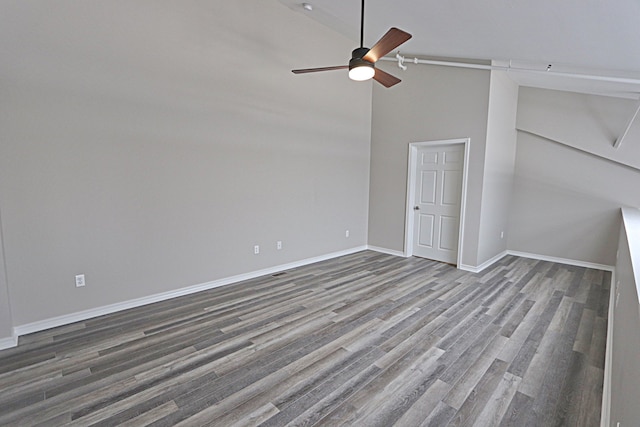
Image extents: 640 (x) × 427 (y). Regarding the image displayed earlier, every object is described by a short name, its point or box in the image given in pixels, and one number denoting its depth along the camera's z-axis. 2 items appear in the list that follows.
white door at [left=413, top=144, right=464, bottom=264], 5.29
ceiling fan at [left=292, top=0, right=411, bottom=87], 2.37
